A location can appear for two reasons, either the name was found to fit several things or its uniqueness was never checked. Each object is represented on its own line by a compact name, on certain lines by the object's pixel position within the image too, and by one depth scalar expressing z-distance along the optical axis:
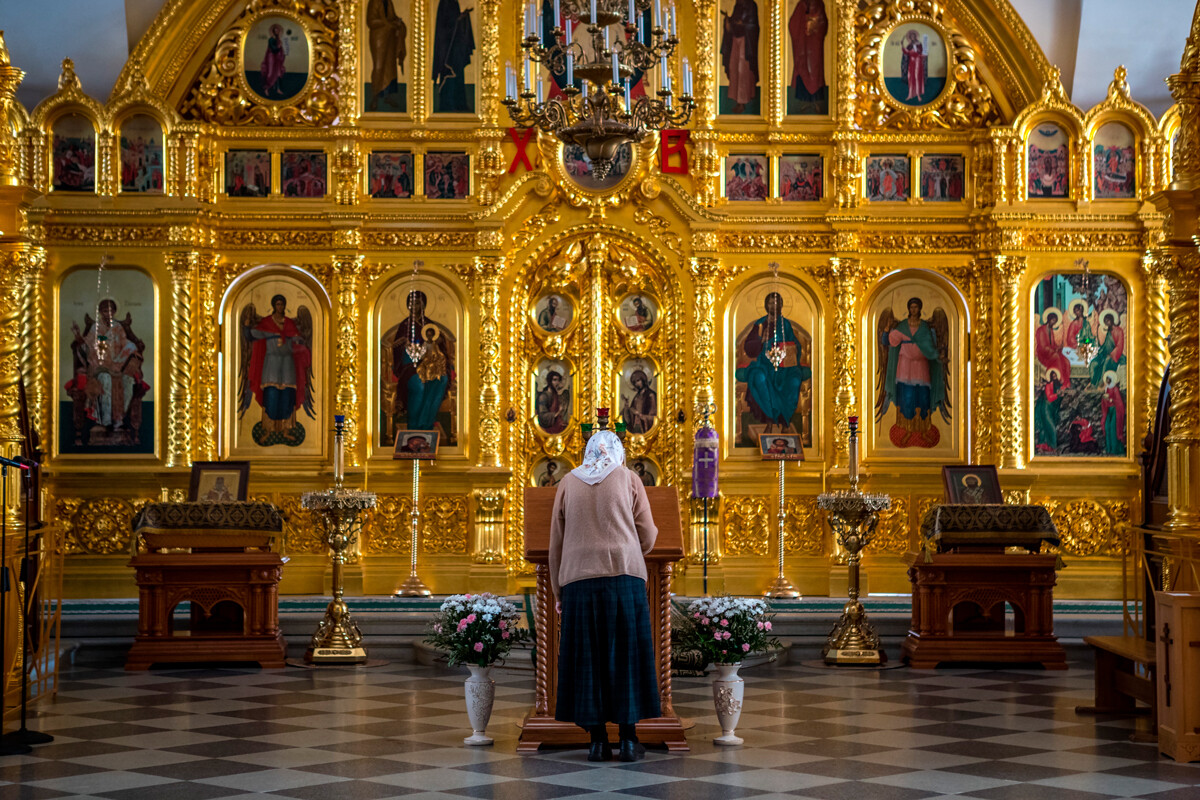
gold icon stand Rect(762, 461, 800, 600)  14.46
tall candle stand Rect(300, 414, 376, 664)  11.96
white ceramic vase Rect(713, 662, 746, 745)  8.36
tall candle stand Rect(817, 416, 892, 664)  11.92
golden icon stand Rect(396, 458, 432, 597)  14.38
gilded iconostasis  14.66
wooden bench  8.90
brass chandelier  8.74
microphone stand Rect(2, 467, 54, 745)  8.23
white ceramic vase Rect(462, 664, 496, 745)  8.40
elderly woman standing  7.69
